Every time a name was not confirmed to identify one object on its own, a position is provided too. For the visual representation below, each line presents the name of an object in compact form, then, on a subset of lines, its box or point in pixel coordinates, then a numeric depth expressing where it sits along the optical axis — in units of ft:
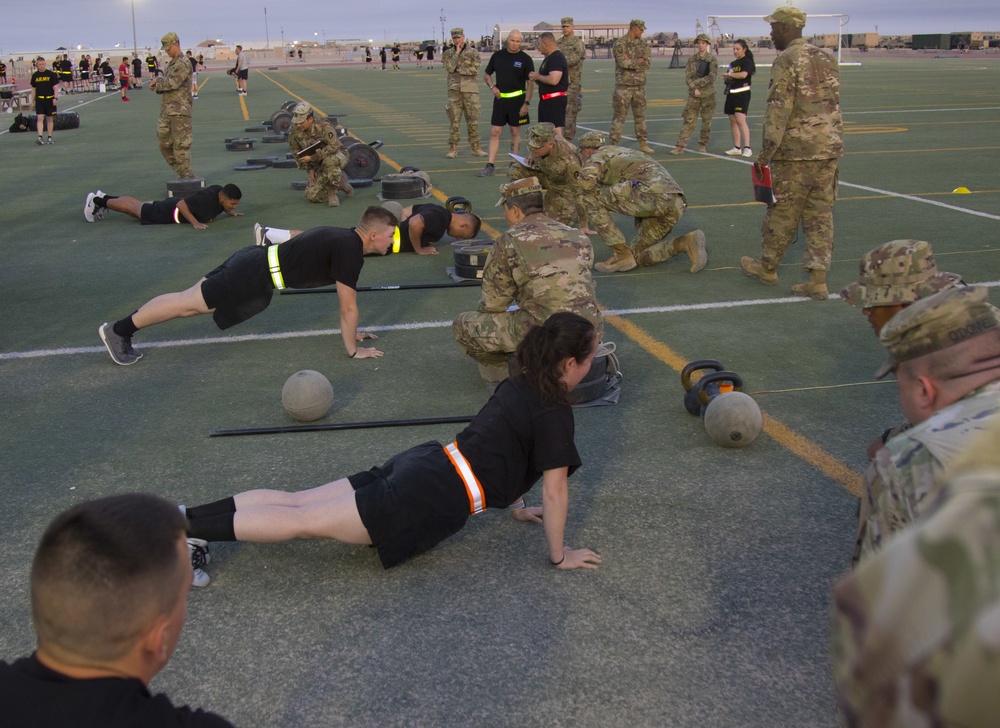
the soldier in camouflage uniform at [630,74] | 56.95
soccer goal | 133.52
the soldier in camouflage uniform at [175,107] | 47.11
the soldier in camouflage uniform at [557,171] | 32.73
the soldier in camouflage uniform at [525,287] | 19.10
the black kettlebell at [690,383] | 18.48
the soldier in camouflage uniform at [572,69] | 60.70
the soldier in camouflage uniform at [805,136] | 26.11
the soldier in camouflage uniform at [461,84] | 57.72
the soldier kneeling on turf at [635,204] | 30.71
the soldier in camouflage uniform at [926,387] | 6.77
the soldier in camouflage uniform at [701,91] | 56.49
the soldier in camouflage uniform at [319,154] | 43.47
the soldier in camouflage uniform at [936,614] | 3.05
